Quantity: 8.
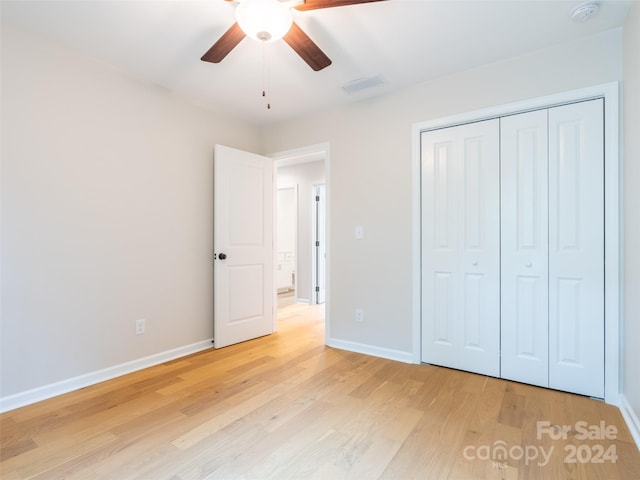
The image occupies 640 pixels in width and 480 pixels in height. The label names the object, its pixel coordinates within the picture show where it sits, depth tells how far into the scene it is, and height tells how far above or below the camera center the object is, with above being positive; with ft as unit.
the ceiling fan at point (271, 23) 5.20 +3.74
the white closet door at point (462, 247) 8.40 -0.20
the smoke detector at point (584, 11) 6.20 +4.48
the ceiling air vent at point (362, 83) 9.03 +4.48
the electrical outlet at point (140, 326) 9.10 -2.47
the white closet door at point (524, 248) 7.74 -0.20
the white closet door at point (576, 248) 7.13 -0.17
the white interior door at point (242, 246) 10.91 -0.26
